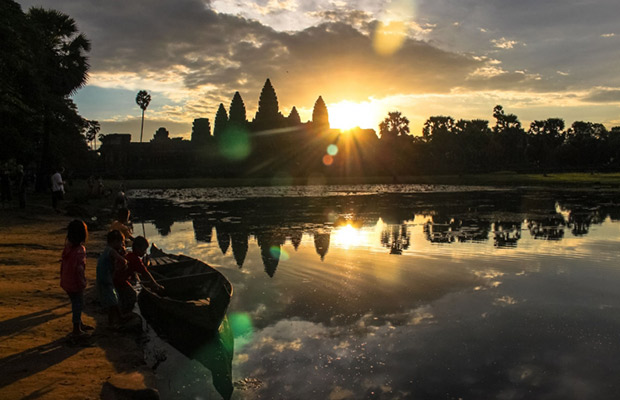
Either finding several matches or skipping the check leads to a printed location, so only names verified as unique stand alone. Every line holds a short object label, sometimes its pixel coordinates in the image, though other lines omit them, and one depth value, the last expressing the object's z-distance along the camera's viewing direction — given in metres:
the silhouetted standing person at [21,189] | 20.16
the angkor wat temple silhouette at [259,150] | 76.00
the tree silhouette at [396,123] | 99.19
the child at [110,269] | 6.68
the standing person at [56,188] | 20.58
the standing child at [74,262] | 5.99
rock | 4.91
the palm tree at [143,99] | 85.77
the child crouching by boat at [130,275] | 7.11
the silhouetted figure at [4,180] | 21.61
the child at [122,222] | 8.67
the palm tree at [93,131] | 101.57
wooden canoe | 6.35
